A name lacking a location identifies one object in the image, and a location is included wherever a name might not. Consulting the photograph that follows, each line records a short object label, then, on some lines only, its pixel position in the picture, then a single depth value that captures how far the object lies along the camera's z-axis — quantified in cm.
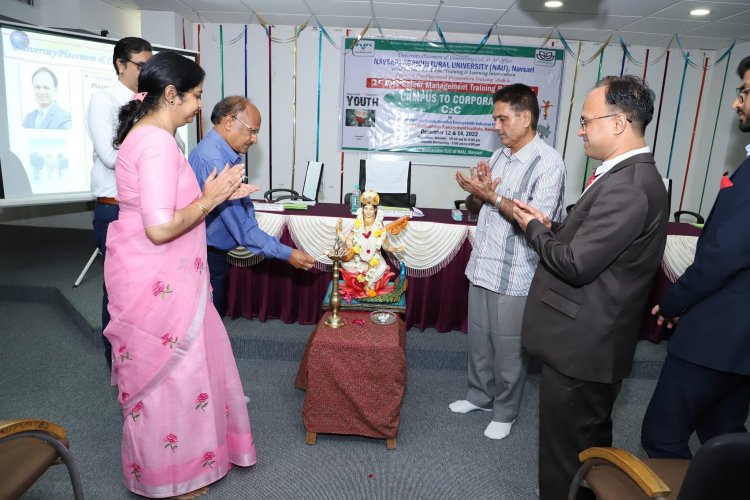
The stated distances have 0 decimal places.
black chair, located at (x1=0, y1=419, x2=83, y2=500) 114
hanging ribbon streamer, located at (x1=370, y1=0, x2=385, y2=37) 414
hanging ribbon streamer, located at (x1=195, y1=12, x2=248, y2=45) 505
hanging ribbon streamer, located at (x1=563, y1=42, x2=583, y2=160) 505
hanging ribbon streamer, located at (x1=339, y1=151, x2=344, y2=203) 530
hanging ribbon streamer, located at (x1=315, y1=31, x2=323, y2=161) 504
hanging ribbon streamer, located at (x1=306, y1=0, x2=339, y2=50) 485
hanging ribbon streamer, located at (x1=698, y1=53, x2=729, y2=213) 496
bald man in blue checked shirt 200
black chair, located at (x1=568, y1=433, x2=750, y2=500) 84
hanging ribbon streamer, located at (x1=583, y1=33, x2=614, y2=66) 501
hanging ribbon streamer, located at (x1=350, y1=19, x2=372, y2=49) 490
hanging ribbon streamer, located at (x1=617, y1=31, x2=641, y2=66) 503
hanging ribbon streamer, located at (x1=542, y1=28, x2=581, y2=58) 487
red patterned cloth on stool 199
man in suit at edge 136
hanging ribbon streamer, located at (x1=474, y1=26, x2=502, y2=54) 487
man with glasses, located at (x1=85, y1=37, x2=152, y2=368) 228
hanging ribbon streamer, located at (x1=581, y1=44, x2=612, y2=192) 503
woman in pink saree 143
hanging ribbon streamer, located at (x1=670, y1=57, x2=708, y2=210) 514
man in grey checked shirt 200
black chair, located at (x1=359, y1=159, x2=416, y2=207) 363
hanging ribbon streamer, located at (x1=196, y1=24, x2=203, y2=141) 508
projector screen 322
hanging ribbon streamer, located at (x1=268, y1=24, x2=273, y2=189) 507
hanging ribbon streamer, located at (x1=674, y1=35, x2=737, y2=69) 485
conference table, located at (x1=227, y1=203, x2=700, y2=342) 305
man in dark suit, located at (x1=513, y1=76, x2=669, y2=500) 133
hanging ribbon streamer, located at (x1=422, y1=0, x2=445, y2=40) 404
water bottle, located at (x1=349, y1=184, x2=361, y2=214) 343
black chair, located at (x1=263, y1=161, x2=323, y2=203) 392
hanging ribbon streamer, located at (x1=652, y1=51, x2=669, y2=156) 514
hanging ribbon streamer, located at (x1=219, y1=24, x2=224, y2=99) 506
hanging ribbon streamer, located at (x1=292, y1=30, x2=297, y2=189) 509
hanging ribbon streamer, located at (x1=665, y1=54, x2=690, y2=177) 514
